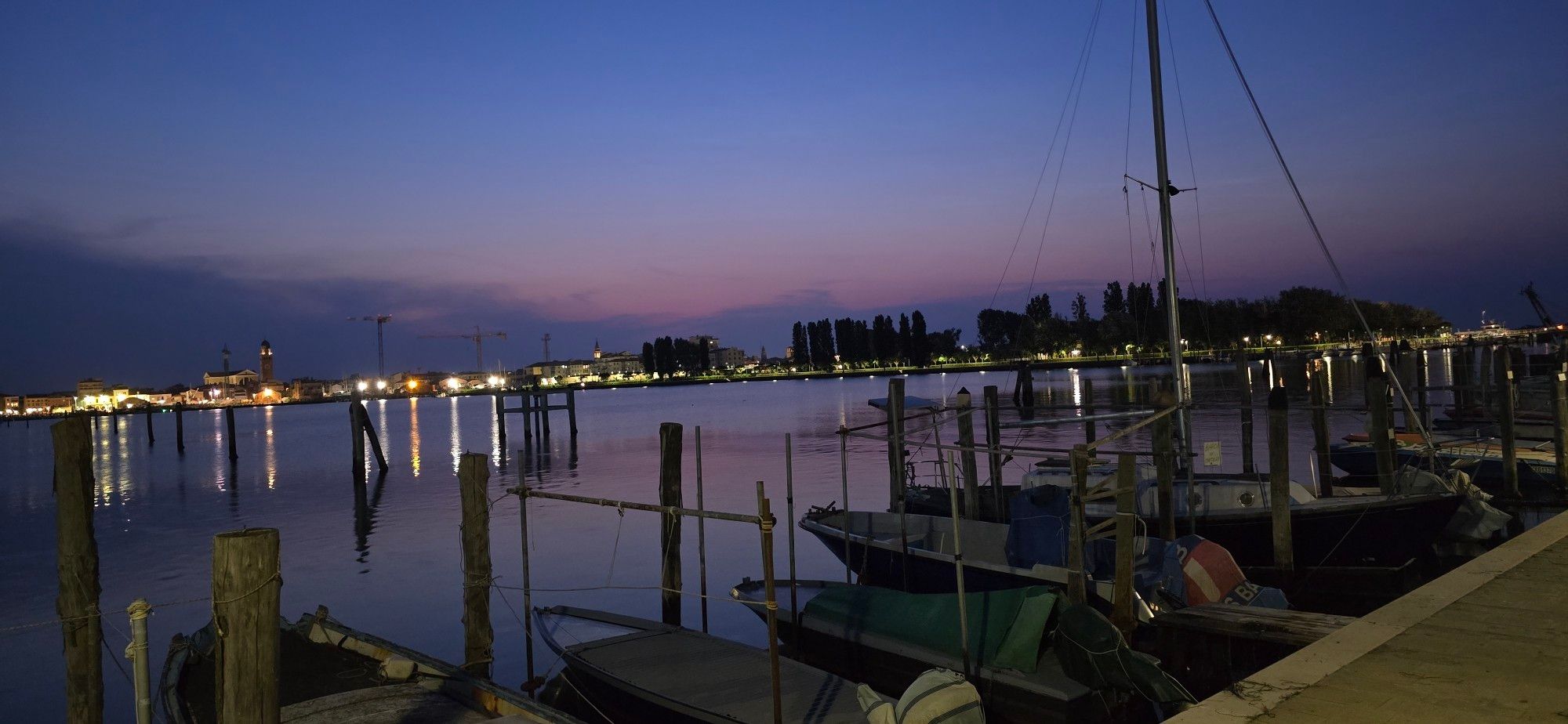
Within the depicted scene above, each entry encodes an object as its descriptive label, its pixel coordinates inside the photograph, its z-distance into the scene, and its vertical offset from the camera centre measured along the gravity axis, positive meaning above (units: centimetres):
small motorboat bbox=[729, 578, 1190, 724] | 812 -287
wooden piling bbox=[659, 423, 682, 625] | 1230 -170
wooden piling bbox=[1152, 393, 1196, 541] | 1338 -195
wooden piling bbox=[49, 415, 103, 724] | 866 -158
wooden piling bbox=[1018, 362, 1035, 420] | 5326 -190
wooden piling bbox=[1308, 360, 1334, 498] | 1678 -213
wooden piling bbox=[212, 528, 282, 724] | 500 -123
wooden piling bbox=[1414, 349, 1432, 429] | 2105 -183
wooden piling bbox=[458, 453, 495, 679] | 984 -189
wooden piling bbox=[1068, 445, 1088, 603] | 870 -172
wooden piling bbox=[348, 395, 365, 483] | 3650 -216
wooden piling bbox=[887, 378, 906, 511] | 1436 -117
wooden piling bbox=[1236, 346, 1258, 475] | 1909 -145
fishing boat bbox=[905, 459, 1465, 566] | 1318 -265
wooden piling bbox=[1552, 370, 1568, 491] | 1644 -173
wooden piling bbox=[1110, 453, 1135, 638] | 920 -192
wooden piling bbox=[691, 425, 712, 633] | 1173 -241
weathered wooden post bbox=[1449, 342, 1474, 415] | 2942 -244
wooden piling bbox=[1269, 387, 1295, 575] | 1279 -209
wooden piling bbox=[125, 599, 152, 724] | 592 -171
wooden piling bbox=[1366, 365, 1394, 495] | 1617 -154
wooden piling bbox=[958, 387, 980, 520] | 1585 -195
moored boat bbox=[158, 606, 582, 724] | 786 -279
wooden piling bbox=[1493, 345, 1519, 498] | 1602 -175
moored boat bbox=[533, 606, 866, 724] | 800 -292
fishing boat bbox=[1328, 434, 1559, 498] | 1759 -270
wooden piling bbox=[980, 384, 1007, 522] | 1558 -154
